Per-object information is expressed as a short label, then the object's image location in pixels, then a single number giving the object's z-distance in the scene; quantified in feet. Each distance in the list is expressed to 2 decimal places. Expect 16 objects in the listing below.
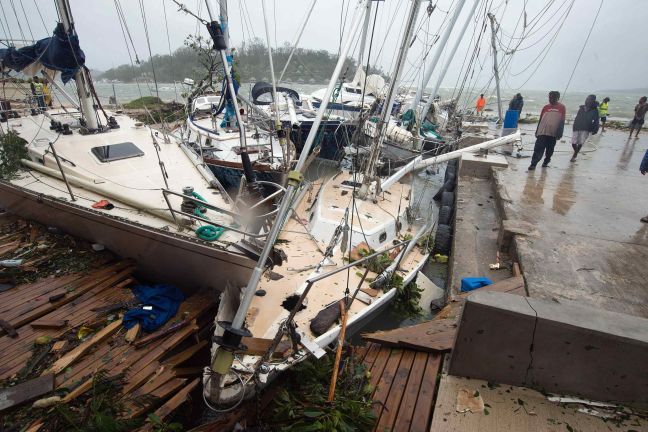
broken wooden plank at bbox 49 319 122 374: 12.79
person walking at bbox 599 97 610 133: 54.46
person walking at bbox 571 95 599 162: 30.35
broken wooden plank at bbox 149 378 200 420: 11.69
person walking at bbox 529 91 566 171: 26.40
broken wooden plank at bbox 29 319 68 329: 14.48
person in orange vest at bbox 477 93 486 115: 75.87
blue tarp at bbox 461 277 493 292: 16.53
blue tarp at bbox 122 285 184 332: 15.10
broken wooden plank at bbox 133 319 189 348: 14.11
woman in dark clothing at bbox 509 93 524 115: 54.03
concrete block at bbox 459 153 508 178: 33.22
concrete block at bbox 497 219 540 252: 18.93
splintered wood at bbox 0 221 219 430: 12.15
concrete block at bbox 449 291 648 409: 8.52
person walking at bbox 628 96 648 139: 45.06
